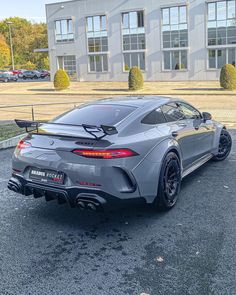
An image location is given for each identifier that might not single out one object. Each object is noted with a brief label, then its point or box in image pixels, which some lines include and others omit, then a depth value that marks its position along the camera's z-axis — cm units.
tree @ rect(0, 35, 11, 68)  5672
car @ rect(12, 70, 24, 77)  4329
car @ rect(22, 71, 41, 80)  4333
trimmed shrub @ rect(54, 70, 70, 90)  2557
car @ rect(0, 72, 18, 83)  4000
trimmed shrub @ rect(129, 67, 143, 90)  2300
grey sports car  323
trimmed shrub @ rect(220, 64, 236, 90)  1997
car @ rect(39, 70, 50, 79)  4404
